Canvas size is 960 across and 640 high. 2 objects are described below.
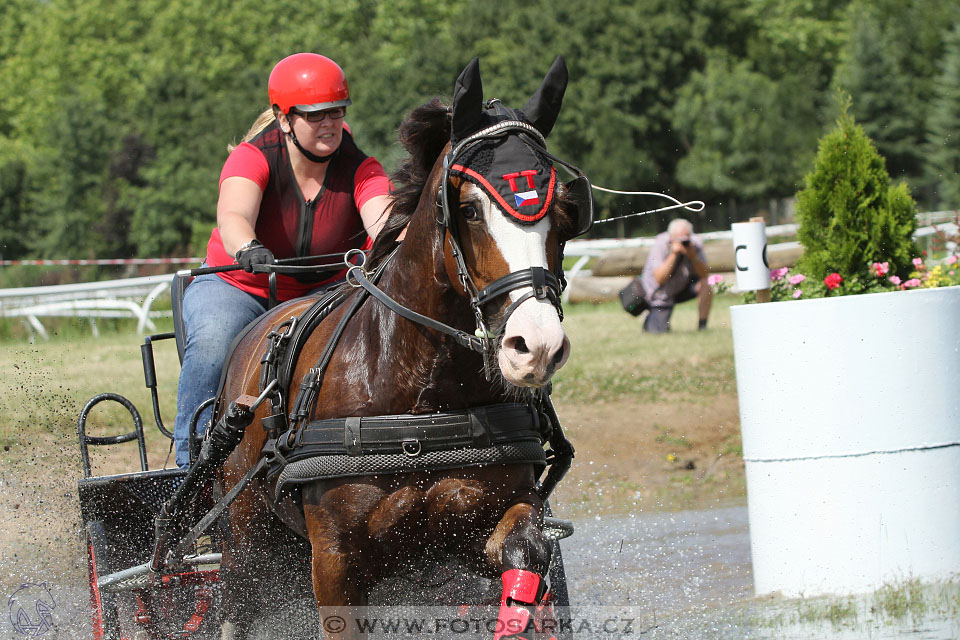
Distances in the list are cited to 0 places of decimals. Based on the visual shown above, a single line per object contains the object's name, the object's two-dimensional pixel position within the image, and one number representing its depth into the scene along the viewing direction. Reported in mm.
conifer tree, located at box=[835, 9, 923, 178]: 78414
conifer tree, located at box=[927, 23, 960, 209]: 74234
